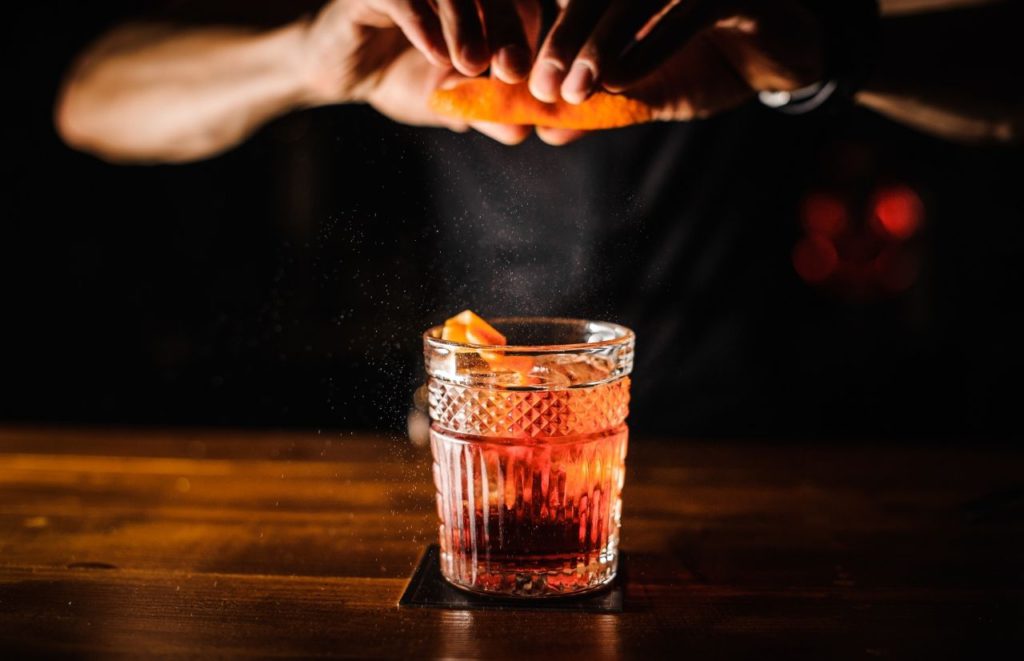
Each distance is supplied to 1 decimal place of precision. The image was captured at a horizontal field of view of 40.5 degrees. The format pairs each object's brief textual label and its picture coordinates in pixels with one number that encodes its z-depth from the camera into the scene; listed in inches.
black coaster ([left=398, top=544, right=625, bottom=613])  21.9
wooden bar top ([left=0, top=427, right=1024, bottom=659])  21.1
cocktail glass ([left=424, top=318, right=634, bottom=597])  21.9
